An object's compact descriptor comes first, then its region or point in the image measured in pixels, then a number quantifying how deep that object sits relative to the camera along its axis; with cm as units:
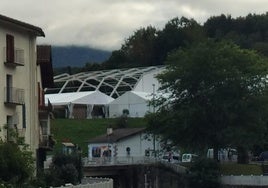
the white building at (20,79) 6147
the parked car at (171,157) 10488
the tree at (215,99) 9125
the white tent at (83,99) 15662
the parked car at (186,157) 10698
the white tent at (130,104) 15312
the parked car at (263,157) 10429
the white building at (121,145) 11669
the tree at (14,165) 4591
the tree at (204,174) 8531
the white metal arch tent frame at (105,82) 17662
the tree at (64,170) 5852
